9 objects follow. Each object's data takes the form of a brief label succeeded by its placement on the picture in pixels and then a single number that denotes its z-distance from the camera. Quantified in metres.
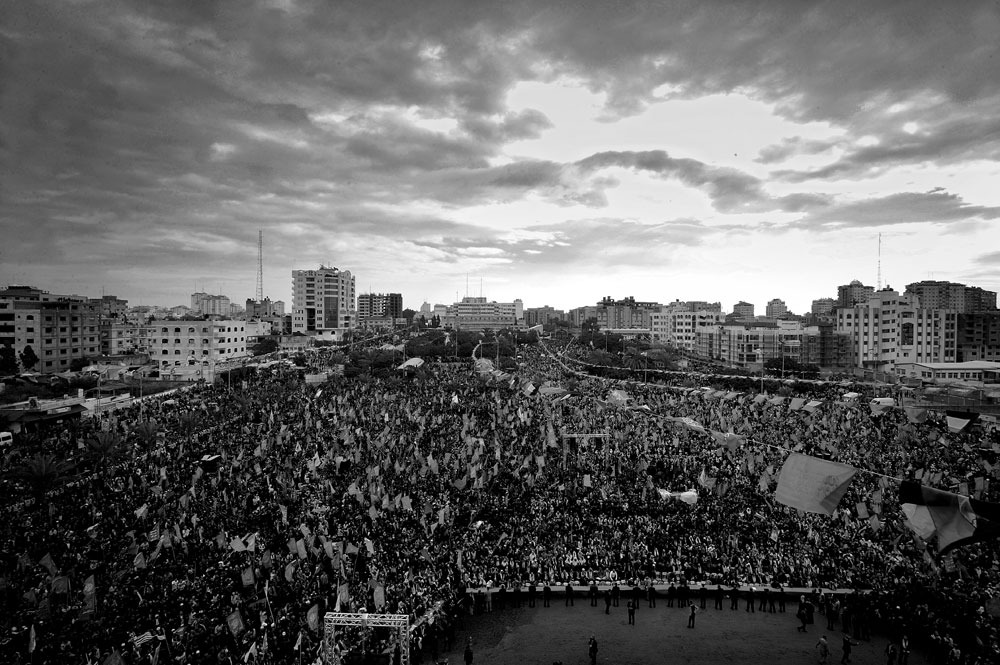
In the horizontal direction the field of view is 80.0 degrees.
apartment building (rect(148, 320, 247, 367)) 72.75
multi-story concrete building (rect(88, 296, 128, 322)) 120.25
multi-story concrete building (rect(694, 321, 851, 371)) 85.62
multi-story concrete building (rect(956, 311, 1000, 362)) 84.25
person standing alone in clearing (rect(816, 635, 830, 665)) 14.27
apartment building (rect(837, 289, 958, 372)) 80.38
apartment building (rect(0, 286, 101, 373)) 69.12
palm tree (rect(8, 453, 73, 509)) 23.81
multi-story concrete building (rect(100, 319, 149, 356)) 98.75
